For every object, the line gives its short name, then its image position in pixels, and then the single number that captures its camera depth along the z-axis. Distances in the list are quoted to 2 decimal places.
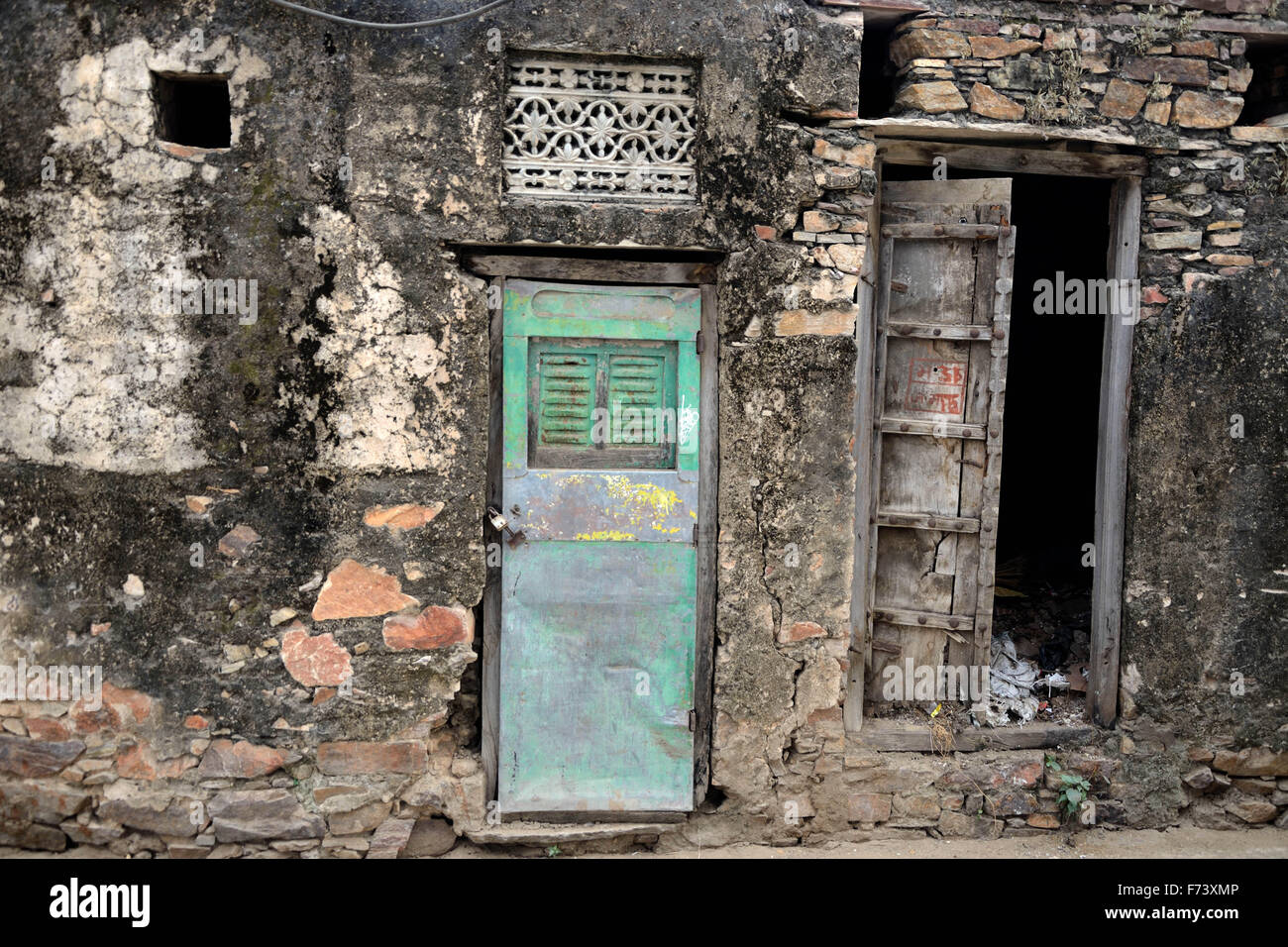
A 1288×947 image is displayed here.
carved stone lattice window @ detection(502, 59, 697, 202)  3.46
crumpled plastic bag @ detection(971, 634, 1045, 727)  4.12
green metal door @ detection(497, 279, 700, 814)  3.56
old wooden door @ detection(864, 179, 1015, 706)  3.86
